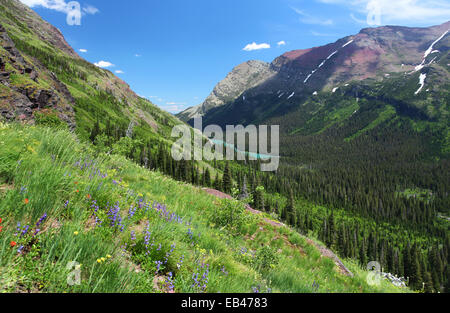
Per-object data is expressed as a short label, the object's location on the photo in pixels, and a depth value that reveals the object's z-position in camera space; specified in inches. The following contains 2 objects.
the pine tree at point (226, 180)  3739.7
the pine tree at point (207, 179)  4419.3
